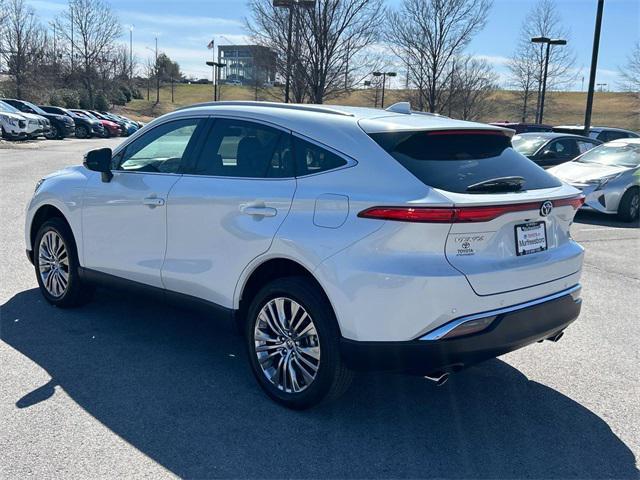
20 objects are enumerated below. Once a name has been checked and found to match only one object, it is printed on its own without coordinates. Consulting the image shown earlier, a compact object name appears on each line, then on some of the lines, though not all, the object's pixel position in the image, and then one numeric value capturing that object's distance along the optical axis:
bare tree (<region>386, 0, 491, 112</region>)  28.98
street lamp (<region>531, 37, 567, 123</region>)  28.69
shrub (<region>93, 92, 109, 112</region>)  55.50
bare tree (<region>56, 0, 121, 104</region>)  50.75
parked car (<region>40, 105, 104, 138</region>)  34.81
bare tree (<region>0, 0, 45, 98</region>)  41.88
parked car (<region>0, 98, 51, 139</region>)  27.11
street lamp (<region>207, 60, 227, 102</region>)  44.91
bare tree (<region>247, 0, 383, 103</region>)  22.92
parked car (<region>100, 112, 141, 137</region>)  41.72
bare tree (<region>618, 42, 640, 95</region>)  32.52
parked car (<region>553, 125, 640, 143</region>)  21.50
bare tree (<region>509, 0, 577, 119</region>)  33.12
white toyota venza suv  3.34
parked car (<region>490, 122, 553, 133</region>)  22.38
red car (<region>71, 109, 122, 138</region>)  37.54
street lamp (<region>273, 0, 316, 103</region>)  21.92
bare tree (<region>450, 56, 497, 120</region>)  30.44
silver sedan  11.53
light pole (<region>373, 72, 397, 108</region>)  26.82
